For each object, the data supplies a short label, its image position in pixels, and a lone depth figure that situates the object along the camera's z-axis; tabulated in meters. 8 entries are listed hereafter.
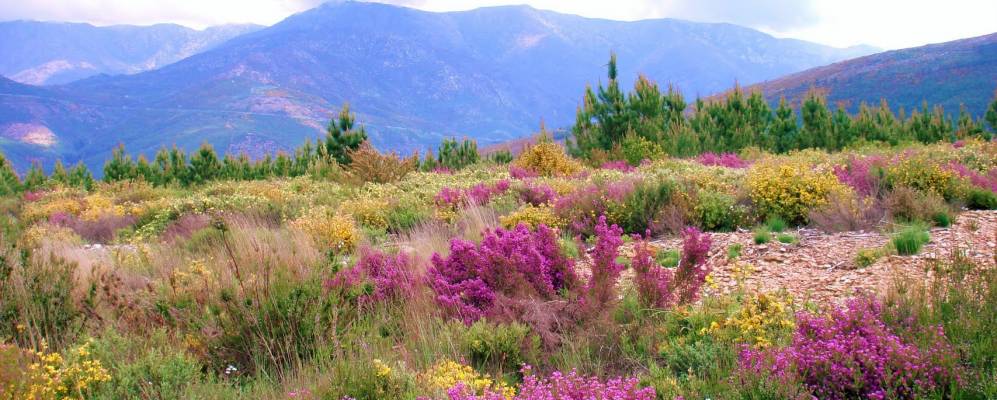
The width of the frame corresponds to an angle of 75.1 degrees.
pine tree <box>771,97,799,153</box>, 29.08
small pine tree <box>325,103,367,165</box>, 27.06
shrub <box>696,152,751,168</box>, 16.59
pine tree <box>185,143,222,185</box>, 29.30
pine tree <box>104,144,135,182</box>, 30.02
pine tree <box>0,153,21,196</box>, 25.45
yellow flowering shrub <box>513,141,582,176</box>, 17.45
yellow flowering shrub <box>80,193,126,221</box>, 14.90
